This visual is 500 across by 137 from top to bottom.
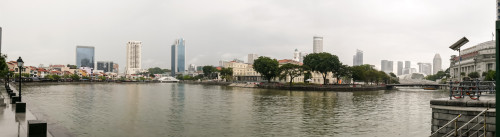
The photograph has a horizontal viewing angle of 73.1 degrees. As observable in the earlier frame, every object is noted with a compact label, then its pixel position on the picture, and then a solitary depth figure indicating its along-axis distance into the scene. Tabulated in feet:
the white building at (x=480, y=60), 393.09
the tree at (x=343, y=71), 362.12
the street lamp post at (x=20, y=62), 87.25
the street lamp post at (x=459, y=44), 64.89
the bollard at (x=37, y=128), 45.60
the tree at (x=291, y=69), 345.02
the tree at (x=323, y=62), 347.75
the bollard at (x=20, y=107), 76.13
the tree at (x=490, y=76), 268.66
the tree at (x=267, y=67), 379.35
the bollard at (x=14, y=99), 96.35
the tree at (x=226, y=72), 555.94
